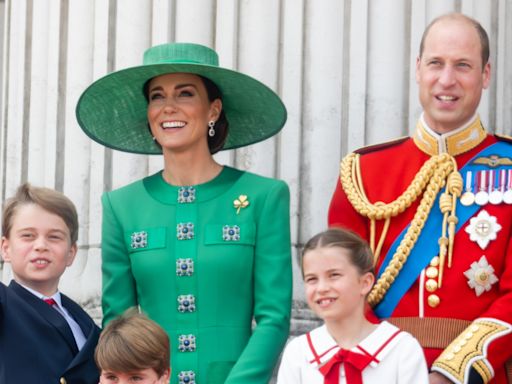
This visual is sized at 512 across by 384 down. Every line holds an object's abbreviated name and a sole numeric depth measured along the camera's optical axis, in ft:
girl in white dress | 30.63
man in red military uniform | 33.12
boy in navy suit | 33.30
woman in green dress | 34.22
